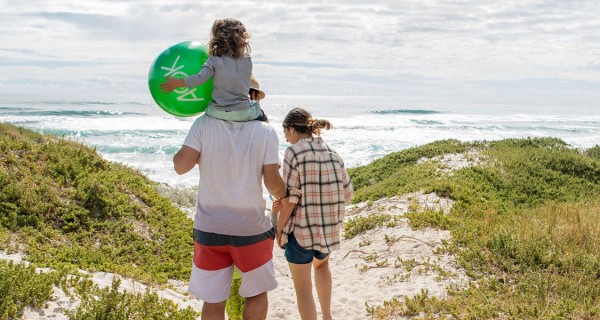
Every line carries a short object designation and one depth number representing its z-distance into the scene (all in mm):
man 3912
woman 5039
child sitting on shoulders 3912
